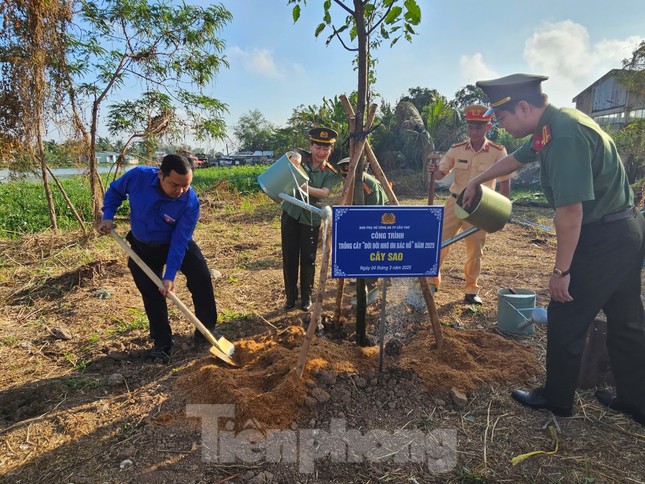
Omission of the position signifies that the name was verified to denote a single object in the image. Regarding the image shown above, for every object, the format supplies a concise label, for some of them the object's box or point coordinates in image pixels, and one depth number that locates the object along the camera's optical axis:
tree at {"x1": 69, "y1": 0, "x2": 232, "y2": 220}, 6.27
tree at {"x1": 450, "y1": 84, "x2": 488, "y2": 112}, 48.00
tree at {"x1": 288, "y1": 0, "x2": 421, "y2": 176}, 2.42
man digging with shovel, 2.77
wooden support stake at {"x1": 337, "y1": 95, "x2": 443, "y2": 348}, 2.66
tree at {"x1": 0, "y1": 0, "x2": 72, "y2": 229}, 5.72
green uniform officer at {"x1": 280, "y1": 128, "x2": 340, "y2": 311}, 3.70
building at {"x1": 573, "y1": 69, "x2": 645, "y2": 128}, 23.92
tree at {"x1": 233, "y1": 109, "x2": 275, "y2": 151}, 64.62
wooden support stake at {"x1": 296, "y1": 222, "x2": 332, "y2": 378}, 2.40
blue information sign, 2.28
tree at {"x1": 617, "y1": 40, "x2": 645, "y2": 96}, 11.73
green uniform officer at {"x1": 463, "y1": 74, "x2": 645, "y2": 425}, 1.97
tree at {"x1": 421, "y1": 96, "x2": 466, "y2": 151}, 18.24
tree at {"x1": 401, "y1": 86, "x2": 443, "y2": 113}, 28.12
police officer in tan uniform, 4.01
